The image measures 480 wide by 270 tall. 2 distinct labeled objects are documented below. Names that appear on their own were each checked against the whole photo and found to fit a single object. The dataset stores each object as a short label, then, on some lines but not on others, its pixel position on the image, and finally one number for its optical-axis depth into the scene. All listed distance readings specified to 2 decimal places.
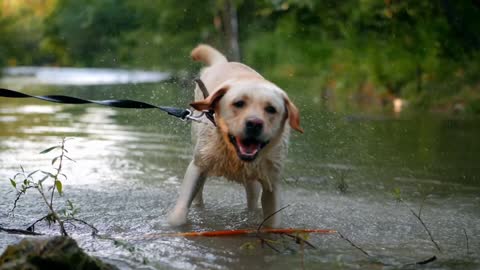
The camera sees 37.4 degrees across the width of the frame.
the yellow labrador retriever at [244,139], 4.19
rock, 2.93
